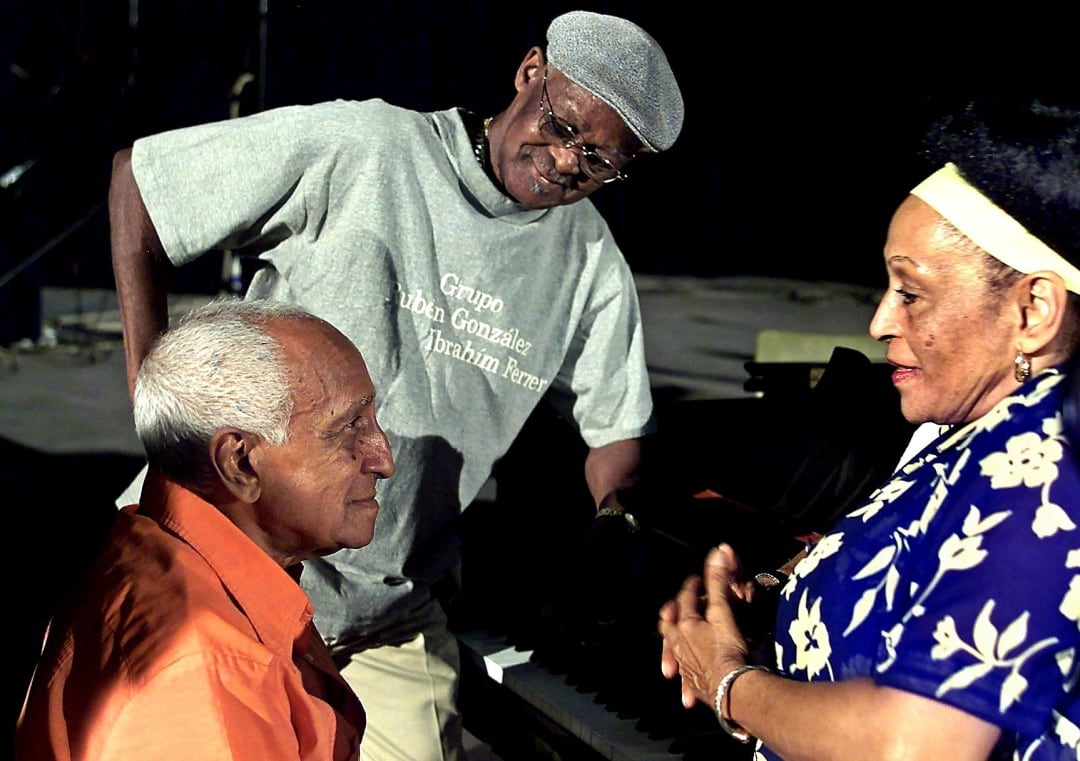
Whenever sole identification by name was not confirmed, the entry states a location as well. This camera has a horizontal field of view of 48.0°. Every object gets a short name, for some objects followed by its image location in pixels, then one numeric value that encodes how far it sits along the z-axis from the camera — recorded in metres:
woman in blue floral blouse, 1.18
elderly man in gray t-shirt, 2.19
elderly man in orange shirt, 1.36
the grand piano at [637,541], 2.55
